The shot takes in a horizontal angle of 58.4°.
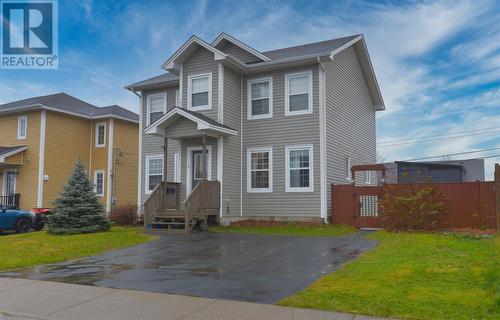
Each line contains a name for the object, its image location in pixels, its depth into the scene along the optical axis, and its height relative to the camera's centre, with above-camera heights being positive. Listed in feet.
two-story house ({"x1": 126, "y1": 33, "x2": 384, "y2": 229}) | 56.90 +8.11
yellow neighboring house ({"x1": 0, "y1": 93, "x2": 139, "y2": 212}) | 82.12 +8.58
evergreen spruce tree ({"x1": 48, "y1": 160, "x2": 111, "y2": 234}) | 51.90 -2.03
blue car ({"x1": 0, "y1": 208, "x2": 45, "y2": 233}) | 58.65 -3.76
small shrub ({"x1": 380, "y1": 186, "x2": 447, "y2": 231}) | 49.11 -1.84
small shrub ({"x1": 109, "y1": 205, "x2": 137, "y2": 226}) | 66.13 -3.43
